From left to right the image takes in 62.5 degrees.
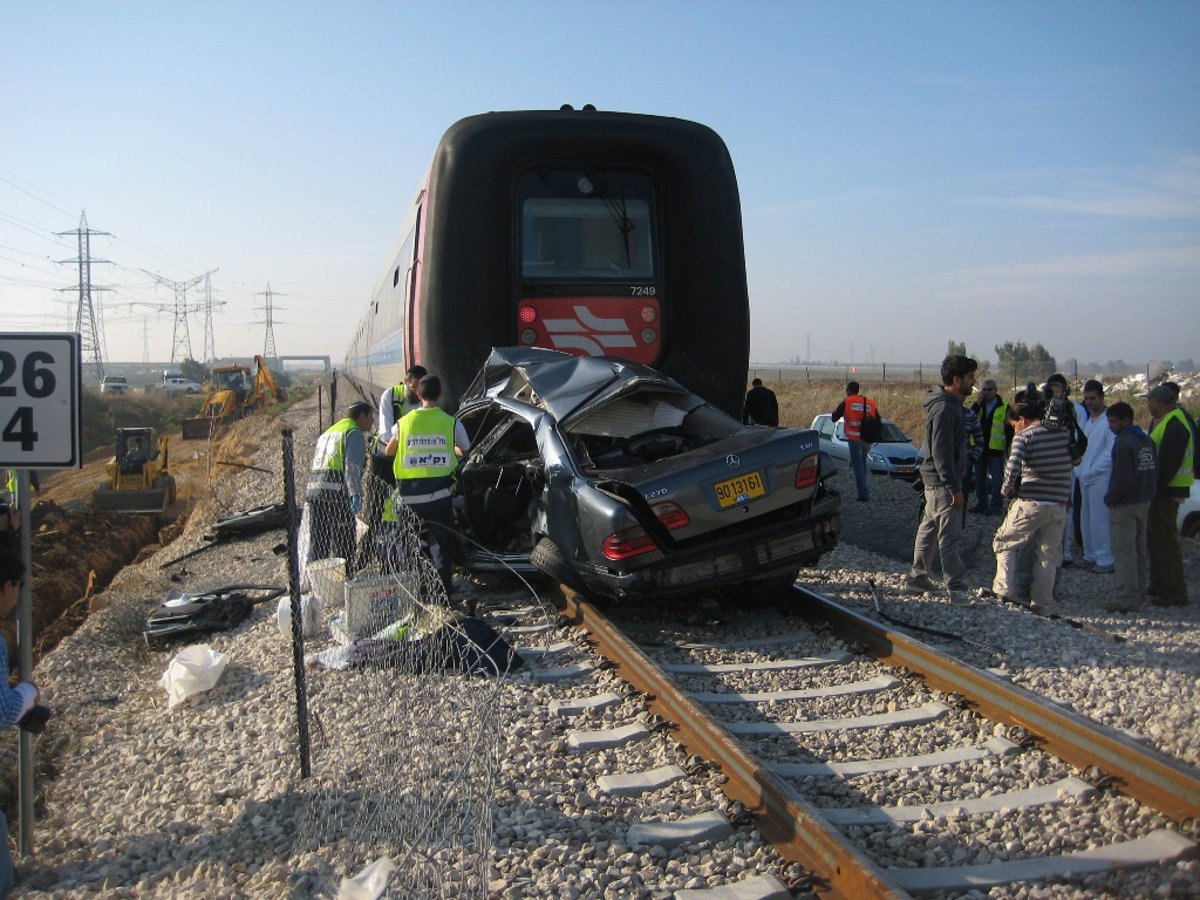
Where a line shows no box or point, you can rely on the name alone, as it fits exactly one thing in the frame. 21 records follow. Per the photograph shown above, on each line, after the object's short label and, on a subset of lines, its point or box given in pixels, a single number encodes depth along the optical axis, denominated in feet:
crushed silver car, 20.30
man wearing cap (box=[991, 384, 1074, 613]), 24.06
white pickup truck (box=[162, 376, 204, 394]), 241.35
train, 29.71
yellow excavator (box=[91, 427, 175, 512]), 63.46
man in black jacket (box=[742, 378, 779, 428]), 45.68
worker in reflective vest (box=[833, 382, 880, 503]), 46.09
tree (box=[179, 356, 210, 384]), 354.37
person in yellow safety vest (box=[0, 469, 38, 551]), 20.85
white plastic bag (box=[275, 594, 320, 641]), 21.45
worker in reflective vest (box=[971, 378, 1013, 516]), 39.34
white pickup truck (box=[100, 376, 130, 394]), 219.00
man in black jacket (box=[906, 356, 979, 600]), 25.31
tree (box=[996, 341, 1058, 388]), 170.29
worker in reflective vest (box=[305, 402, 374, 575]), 25.89
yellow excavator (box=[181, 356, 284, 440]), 119.71
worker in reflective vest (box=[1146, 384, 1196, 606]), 26.86
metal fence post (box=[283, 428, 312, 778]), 14.60
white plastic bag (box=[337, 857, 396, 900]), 10.69
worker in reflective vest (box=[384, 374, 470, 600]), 23.71
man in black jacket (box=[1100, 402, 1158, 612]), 25.86
